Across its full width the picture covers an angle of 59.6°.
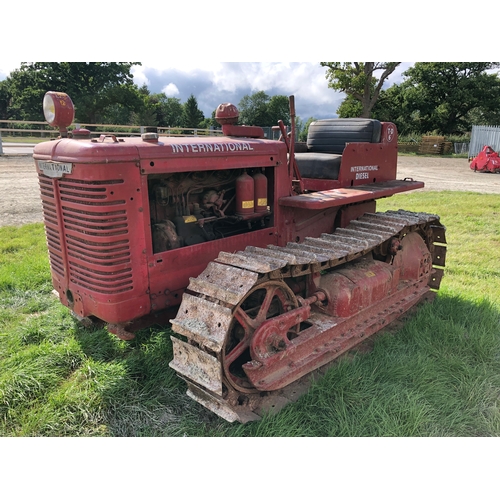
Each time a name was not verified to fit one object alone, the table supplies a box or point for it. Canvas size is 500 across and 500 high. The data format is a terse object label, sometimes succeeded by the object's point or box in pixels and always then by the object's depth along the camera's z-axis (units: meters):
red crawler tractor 3.12
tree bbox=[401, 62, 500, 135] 31.42
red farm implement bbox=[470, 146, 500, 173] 19.45
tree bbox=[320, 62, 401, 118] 31.30
